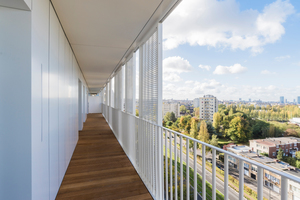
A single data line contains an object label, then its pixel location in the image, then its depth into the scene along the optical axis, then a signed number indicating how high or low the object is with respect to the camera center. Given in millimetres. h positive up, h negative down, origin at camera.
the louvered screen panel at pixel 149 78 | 2082 +316
